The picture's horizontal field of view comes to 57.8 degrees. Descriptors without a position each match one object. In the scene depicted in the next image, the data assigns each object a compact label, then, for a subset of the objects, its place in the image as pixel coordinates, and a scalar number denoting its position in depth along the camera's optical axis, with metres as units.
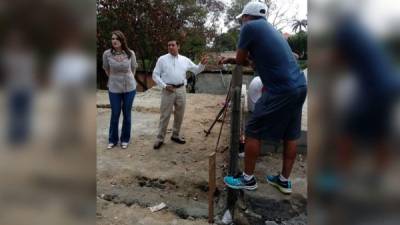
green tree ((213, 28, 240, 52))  15.98
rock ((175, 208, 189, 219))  3.26
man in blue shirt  2.72
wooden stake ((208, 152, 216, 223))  2.96
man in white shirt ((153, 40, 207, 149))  4.83
